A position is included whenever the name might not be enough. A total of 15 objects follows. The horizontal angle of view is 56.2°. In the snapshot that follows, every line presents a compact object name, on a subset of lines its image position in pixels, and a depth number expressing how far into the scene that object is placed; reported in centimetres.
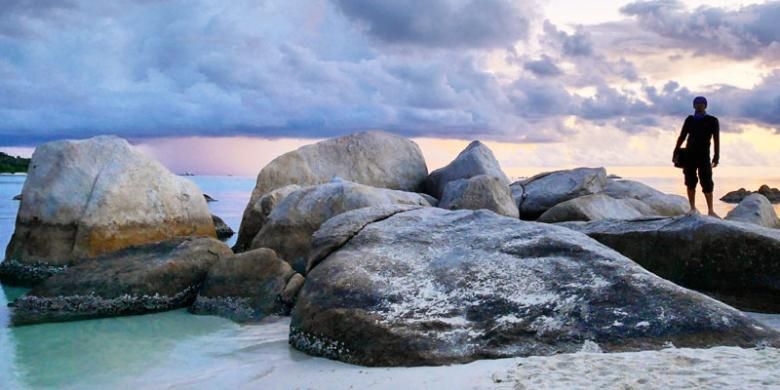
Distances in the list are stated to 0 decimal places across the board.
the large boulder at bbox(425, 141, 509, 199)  1620
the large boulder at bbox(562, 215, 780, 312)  839
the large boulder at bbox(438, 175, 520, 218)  1316
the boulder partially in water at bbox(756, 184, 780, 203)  3880
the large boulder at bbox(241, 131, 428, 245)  1672
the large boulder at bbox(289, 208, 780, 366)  621
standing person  1052
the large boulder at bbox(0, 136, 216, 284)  1242
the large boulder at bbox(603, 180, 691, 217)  1639
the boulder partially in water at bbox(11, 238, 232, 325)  957
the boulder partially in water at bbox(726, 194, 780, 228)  1541
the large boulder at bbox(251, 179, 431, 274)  1120
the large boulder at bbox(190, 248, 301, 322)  911
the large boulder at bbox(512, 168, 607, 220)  1560
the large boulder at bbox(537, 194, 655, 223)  1334
